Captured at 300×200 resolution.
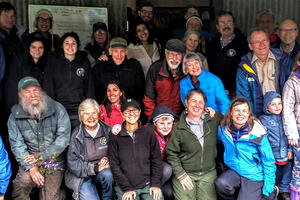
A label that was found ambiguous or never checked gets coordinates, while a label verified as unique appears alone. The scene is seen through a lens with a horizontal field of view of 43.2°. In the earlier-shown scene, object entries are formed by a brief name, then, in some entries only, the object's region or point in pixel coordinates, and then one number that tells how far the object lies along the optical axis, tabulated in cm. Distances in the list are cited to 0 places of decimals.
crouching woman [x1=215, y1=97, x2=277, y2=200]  430
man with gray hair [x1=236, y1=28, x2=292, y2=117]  492
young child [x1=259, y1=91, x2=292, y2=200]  456
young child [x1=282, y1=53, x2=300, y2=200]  449
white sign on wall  693
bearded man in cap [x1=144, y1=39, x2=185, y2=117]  505
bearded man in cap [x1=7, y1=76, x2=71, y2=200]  438
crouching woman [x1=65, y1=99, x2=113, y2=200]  439
